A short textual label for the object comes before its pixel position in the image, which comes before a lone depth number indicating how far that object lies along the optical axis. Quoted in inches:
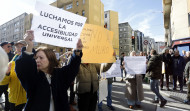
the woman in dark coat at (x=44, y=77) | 53.9
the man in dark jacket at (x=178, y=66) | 247.0
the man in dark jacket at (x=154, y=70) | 171.7
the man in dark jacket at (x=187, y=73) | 178.2
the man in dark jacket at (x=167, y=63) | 249.4
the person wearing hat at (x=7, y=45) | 132.6
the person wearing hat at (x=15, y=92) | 99.1
